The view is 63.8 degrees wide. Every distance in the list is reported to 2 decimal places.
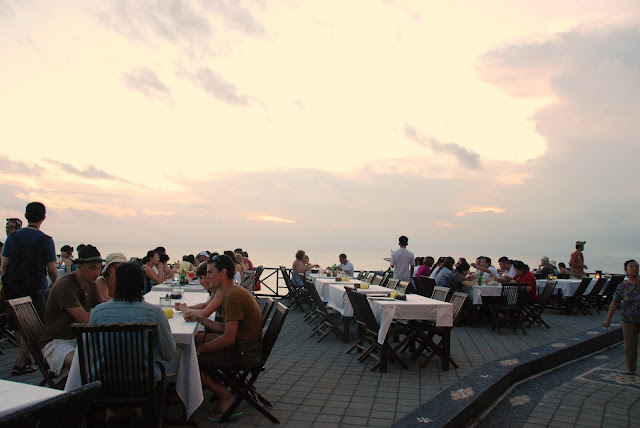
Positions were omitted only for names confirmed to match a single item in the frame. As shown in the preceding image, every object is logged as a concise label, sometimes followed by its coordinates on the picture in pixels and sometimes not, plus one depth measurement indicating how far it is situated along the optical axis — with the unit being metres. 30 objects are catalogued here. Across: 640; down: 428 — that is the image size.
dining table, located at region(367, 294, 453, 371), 5.87
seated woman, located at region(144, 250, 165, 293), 8.77
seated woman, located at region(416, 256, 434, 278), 11.04
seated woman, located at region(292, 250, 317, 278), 12.90
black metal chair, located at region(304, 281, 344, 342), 7.70
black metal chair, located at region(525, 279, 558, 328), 9.31
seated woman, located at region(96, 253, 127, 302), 4.64
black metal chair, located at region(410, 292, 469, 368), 5.93
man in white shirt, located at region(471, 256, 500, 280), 11.29
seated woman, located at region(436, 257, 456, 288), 9.19
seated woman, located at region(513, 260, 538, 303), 9.45
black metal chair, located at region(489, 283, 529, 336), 8.76
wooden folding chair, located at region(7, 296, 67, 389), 3.63
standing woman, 5.89
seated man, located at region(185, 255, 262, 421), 4.07
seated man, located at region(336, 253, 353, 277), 13.42
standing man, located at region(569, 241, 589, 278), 13.14
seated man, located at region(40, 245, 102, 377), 3.69
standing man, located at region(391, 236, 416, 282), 9.60
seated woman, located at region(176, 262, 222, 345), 4.22
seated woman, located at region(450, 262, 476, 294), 9.15
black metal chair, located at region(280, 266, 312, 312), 10.99
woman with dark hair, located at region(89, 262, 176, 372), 3.19
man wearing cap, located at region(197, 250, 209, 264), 11.57
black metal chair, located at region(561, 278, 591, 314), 11.41
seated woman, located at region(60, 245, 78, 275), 13.52
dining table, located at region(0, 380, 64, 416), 1.81
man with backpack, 4.99
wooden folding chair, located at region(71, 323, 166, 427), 2.93
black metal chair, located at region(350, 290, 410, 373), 5.76
